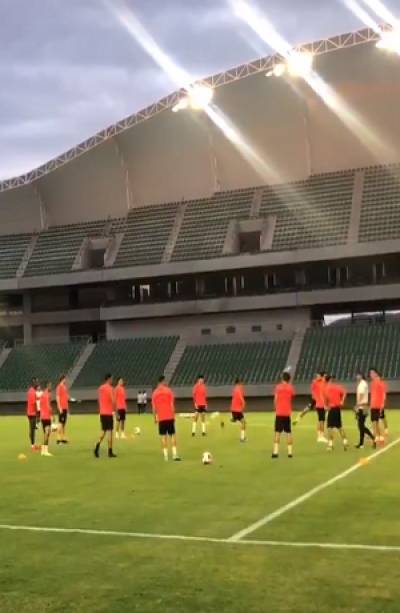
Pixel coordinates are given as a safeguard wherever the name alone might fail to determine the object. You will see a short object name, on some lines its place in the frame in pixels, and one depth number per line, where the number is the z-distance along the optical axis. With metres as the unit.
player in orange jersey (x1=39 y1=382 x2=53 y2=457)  21.48
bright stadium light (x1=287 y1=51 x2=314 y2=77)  46.78
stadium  47.88
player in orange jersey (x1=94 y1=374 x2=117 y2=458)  19.48
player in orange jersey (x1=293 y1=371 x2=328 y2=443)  22.89
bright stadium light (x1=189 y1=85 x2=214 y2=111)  50.94
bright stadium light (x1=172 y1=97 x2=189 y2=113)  51.53
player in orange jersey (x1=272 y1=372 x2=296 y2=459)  18.20
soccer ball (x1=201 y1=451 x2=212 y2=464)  17.98
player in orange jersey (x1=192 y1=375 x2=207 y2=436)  27.69
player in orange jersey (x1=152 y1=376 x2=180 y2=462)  18.09
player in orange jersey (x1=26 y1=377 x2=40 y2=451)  24.00
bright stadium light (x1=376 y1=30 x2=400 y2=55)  43.44
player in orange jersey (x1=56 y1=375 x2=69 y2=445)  25.02
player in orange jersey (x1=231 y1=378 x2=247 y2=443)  24.62
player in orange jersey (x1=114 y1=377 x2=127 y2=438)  25.10
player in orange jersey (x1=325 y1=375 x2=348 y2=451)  19.77
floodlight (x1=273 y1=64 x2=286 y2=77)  47.78
